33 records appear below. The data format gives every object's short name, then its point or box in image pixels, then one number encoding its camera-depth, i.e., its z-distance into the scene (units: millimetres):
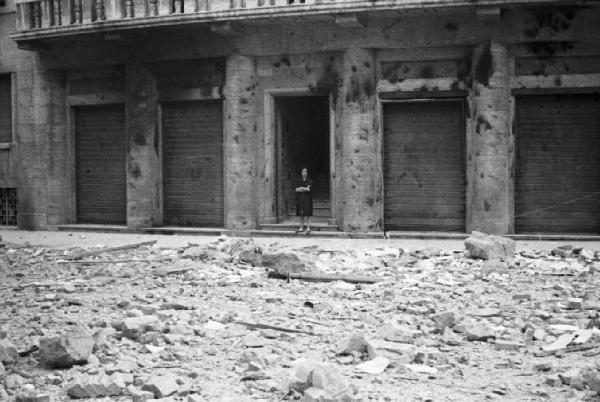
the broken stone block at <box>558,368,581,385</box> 5840
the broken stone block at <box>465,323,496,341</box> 7383
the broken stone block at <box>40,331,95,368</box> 6184
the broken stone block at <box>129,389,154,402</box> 5410
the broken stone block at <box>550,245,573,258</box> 13570
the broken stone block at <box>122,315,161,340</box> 7259
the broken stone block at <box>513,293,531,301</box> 9344
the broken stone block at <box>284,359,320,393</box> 5512
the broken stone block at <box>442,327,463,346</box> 7261
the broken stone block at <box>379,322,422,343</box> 7289
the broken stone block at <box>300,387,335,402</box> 5098
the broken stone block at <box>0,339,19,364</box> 6250
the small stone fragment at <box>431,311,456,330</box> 7797
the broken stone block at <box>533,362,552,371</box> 6336
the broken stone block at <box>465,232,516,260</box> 12961
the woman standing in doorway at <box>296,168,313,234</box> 18344
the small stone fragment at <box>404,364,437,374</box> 6270
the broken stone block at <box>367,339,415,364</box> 6566
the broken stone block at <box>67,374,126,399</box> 5559
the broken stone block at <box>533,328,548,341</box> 7406
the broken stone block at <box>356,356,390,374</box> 6238
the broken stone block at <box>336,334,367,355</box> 6749
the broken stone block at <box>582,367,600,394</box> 5473
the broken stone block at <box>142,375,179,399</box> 5562
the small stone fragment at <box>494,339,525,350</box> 7070
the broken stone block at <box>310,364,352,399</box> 5285
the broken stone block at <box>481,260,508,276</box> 11539
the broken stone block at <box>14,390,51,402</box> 5348
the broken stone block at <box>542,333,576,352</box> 6941
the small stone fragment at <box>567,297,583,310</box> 8781
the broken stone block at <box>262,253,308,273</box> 11422
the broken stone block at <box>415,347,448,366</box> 6543
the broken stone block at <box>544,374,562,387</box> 5863
